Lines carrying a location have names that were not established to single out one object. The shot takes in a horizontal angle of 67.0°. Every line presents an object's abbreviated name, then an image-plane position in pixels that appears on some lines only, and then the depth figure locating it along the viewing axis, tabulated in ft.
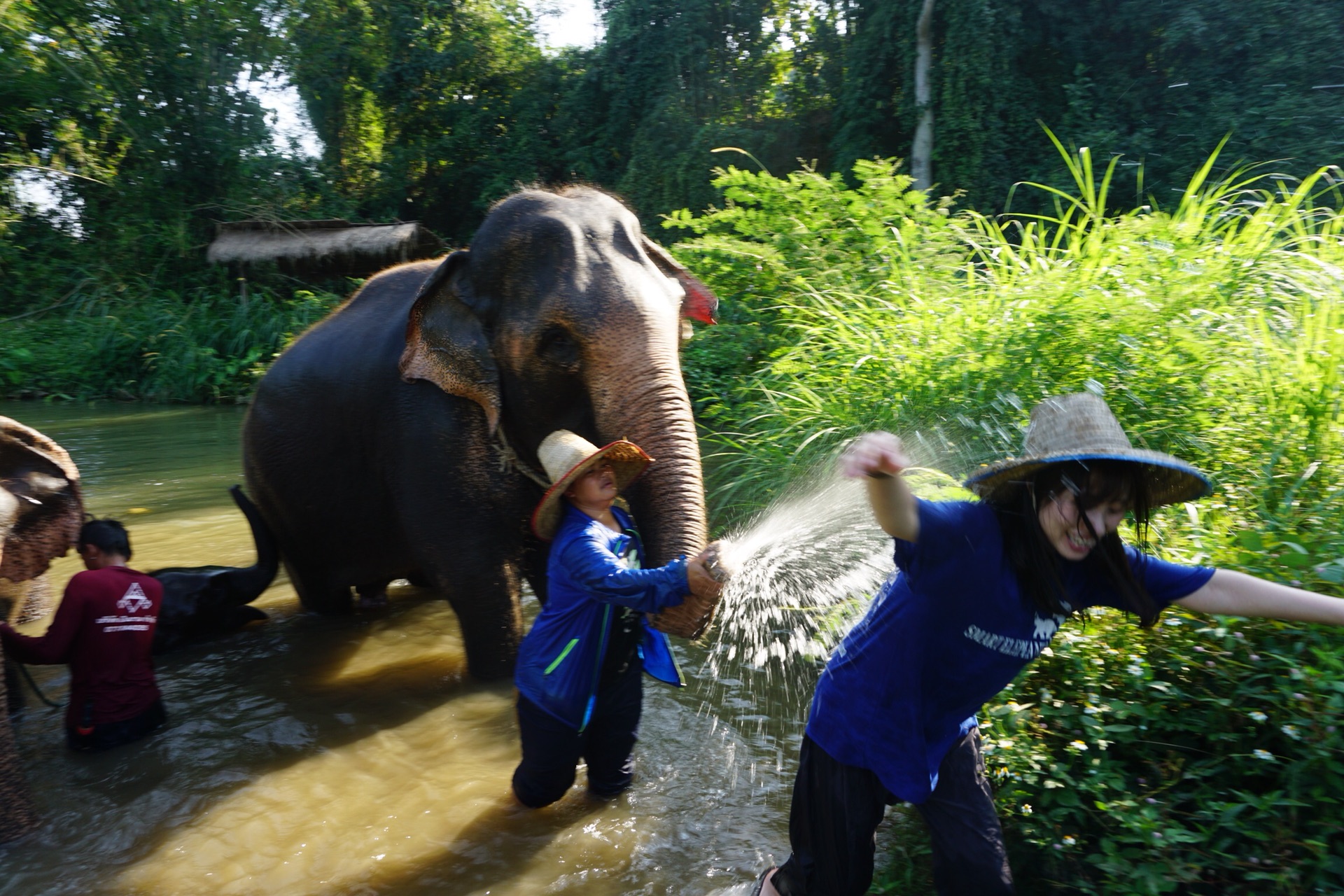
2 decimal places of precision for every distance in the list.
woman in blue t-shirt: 6.79
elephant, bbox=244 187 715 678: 11.72
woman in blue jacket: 9.59
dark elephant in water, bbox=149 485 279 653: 17.12
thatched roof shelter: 62.90
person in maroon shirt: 12.31
